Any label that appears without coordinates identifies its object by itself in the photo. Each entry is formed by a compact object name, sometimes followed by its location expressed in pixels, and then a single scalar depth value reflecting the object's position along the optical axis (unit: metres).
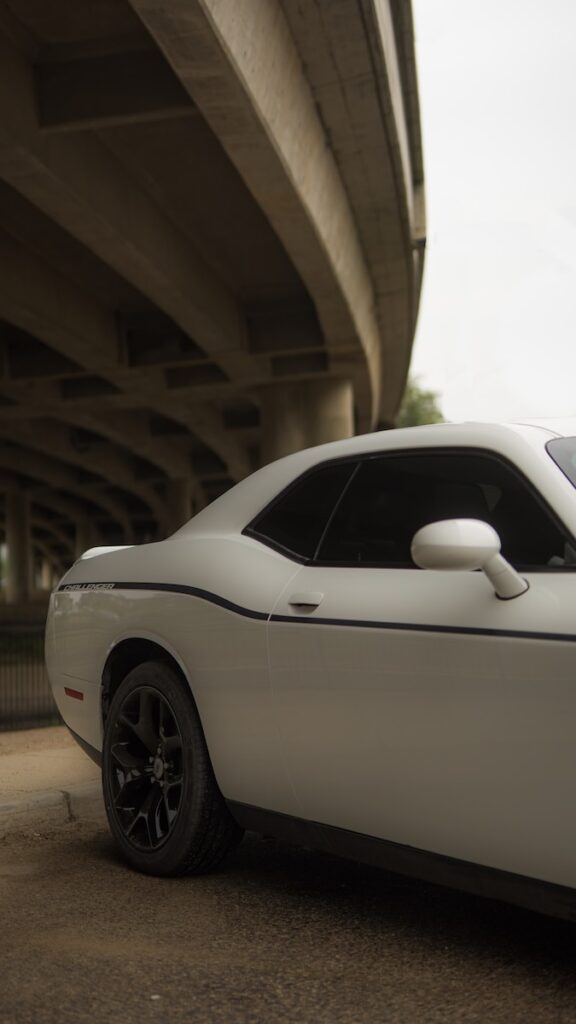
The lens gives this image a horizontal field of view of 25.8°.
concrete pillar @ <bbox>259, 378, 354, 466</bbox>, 27.33
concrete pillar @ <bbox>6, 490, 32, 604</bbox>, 66.69
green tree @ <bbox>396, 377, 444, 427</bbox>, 87.56
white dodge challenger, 3.49
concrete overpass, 12.57
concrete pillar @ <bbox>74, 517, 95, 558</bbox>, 80.88
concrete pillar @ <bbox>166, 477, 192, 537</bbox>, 55.31
